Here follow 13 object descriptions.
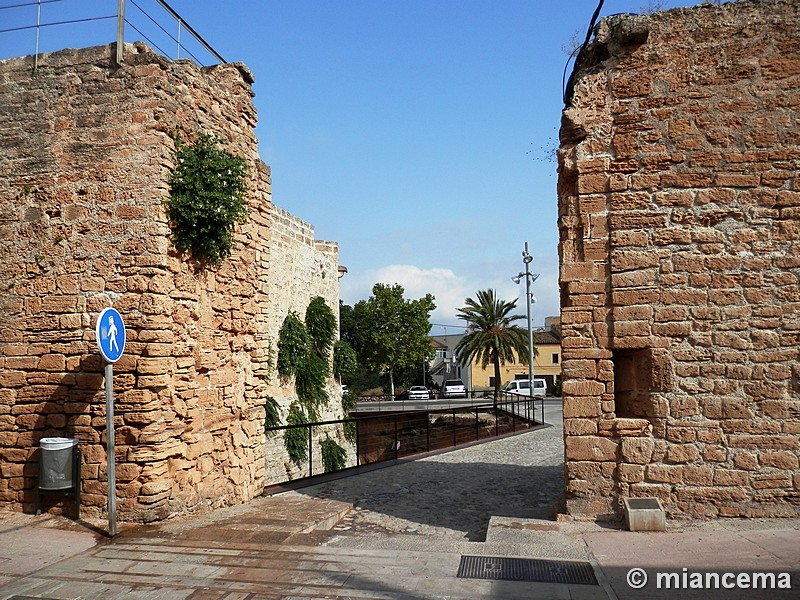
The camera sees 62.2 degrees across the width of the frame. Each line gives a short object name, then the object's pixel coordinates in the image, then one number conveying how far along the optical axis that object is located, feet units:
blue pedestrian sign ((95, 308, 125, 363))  19.99
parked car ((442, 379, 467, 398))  164.62
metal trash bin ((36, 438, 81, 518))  21.63
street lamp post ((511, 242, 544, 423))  96.73
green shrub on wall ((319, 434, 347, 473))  64.64
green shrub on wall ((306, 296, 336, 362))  67.92
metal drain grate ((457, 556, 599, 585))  16.10
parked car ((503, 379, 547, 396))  133.80
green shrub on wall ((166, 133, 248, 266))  23.41
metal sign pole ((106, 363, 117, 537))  20.42
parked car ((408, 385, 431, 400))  172.35
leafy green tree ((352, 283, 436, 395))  169.17
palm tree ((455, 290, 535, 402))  121.49
